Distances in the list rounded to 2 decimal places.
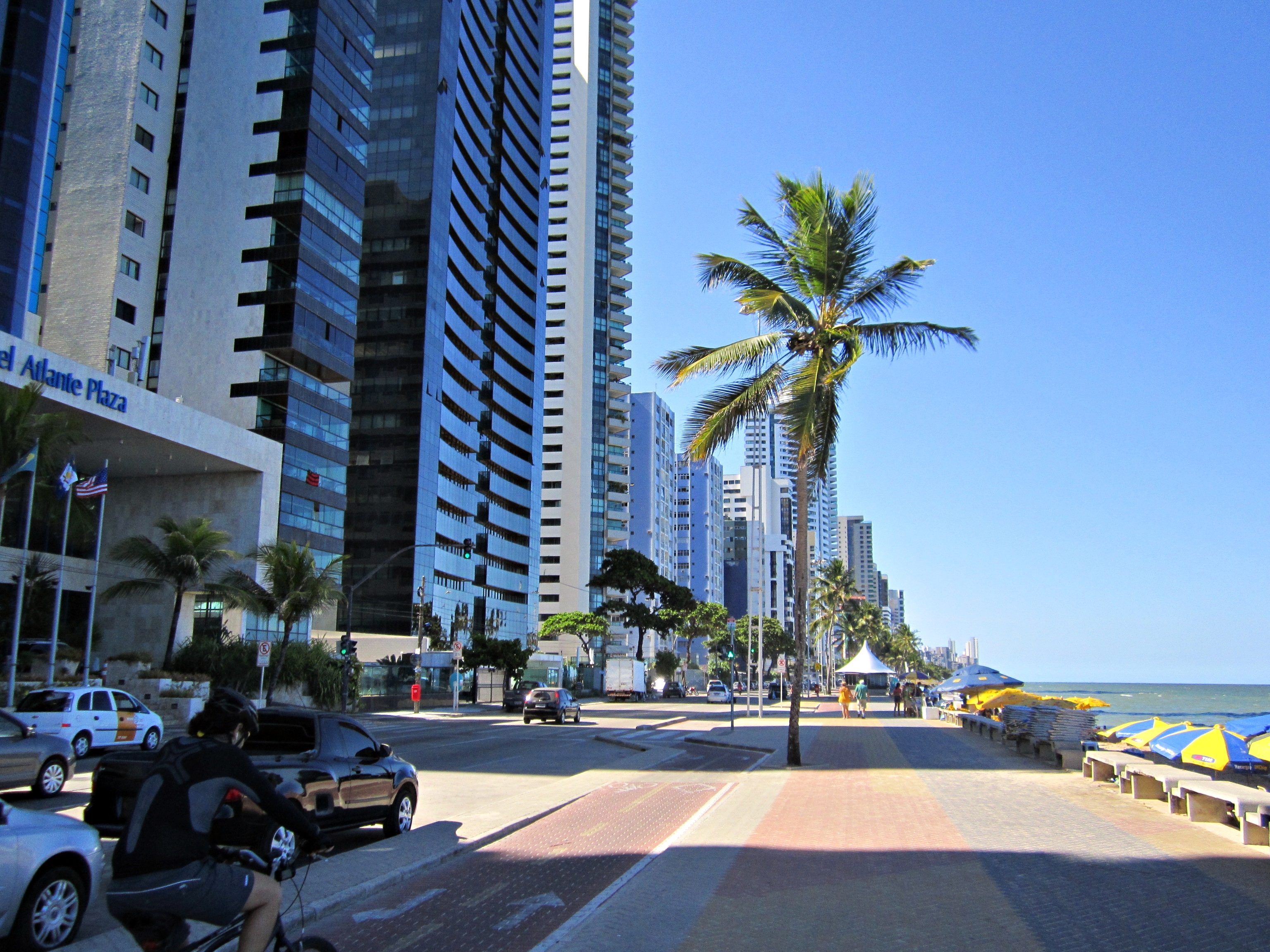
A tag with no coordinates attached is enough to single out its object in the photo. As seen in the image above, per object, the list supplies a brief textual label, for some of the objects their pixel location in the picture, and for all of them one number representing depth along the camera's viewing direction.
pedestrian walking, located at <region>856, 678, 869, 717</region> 48.62
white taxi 19.38
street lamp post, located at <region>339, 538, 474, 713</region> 36.72
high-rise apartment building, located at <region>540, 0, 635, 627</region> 125.19
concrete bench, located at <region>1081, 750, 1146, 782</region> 16.02
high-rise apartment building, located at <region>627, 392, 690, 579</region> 148.62
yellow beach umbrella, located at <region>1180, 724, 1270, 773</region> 14.92
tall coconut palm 21.05
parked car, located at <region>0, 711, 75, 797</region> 13.05
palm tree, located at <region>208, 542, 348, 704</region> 38.06
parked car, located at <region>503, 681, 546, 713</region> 50.50
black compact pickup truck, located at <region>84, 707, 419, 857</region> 9.70
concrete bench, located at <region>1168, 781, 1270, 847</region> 10.70
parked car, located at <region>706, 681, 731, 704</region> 67.62
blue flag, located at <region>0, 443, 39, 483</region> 27.59
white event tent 47.22
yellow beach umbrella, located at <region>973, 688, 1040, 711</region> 36.34
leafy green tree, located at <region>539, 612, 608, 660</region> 88.12
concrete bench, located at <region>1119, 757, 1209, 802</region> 14.15
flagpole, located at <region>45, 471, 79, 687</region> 31.22
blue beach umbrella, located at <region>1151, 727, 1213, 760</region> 15.79
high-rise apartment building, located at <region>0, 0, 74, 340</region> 45.06
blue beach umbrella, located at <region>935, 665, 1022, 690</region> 47.88
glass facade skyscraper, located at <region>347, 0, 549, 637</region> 79.56
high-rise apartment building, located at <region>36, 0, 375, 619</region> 53.47
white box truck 72.00
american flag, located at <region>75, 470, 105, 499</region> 30.38
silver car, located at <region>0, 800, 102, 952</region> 6.15
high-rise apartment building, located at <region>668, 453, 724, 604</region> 184.25
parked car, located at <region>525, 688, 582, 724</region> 39.12
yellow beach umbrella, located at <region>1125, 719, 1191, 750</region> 18.20
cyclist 4.20
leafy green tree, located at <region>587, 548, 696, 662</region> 82.81
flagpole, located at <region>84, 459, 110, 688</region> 32.88
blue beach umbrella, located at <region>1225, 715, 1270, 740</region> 18.25
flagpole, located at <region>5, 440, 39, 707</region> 28.22
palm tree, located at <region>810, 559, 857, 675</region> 85.88
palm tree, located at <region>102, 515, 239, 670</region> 36.03
